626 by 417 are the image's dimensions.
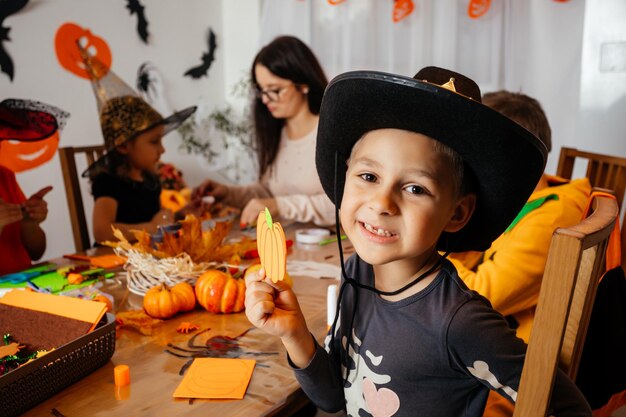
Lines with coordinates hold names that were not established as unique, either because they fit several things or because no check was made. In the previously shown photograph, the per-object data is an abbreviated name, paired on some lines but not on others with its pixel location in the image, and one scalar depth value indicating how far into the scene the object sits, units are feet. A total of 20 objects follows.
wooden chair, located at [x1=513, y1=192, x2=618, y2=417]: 1.92
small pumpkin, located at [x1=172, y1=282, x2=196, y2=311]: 3.79
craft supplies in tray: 2.45
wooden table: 2.60
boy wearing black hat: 2.32
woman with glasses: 6.71
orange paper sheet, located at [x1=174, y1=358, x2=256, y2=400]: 2.73
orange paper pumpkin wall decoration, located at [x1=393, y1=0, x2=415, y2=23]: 9.87
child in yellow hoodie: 3.84
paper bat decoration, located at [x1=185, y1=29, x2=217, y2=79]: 13.08
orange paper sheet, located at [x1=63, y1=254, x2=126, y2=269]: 4.93
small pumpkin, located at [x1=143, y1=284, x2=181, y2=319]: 3.68
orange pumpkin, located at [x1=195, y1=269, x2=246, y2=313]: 3.79
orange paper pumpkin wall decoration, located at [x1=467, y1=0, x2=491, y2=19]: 9.16
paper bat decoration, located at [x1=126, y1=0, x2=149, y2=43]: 11.32
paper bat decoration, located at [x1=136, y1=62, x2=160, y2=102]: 11.70
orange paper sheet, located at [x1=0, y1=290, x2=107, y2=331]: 3.07
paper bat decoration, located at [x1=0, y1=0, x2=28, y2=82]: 9.02
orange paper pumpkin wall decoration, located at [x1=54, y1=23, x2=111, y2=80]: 10.03
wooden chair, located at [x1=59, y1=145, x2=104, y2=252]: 6.24
